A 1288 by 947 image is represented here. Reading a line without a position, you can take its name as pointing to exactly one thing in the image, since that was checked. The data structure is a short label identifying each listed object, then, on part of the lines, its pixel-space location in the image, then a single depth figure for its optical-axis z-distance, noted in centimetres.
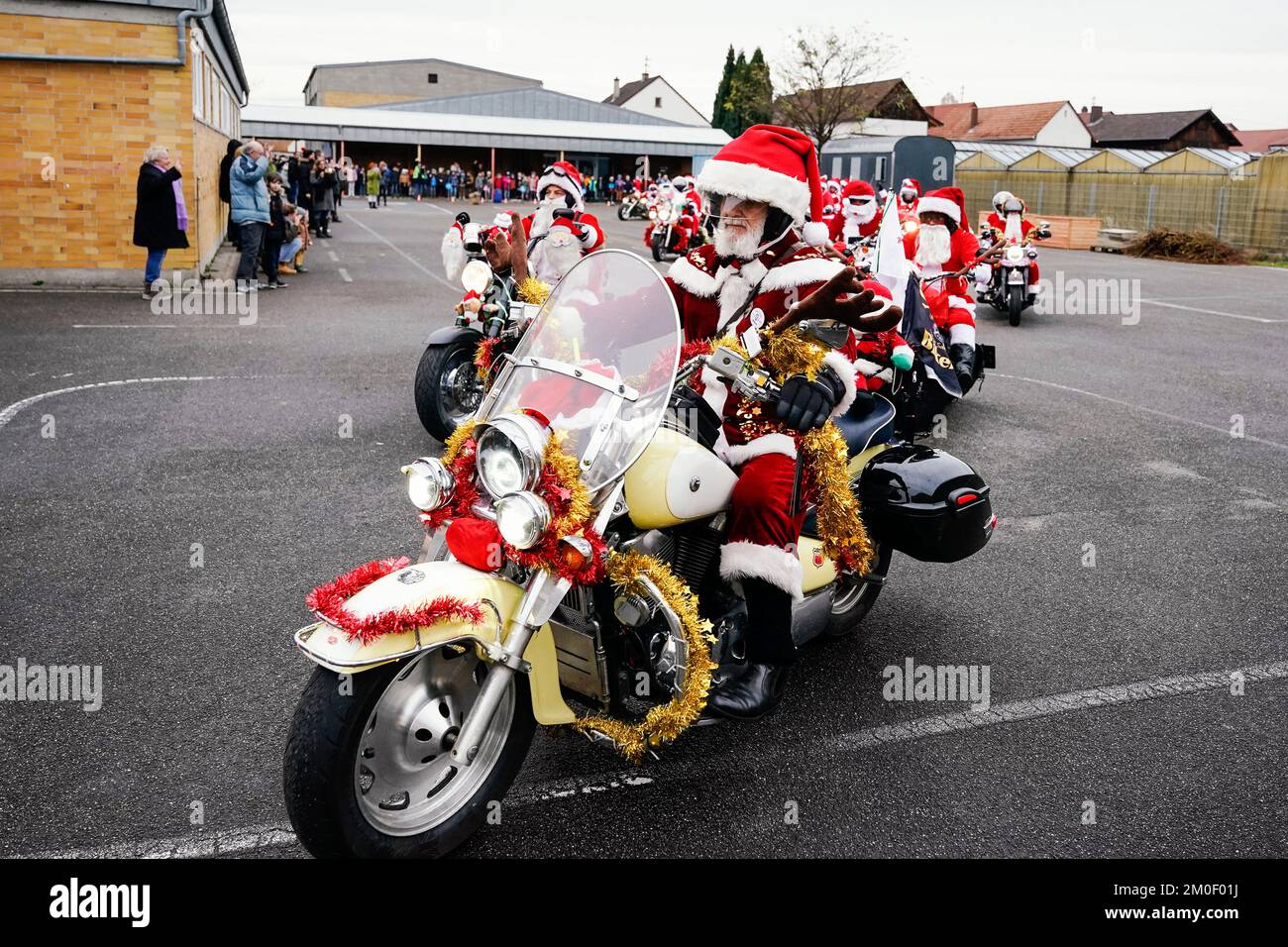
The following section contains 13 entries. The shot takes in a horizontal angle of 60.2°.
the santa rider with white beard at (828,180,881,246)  1603
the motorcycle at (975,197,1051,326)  1522
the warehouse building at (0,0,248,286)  1490
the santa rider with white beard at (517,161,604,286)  823
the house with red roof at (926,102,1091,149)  7200
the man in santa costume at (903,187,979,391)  973
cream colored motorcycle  289
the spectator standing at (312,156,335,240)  2489
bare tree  5191
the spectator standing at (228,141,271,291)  1522
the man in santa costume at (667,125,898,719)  358
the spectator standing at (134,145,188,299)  1415
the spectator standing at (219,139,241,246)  1642
